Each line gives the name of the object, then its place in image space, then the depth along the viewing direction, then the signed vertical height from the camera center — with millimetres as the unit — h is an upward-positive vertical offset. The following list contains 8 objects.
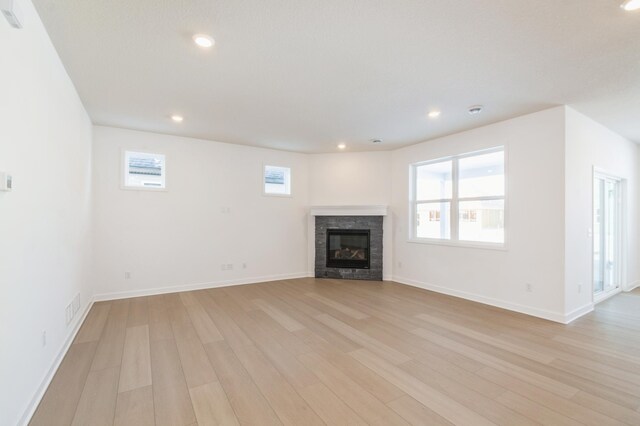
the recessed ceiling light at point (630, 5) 1900 +1398
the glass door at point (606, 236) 4645 -288
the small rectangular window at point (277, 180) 6078 +745
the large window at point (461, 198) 4473 +317
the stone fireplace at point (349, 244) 6098 -585
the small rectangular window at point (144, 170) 4820 +745
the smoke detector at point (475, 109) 3689 +1385
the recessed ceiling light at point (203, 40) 2306 +1395
